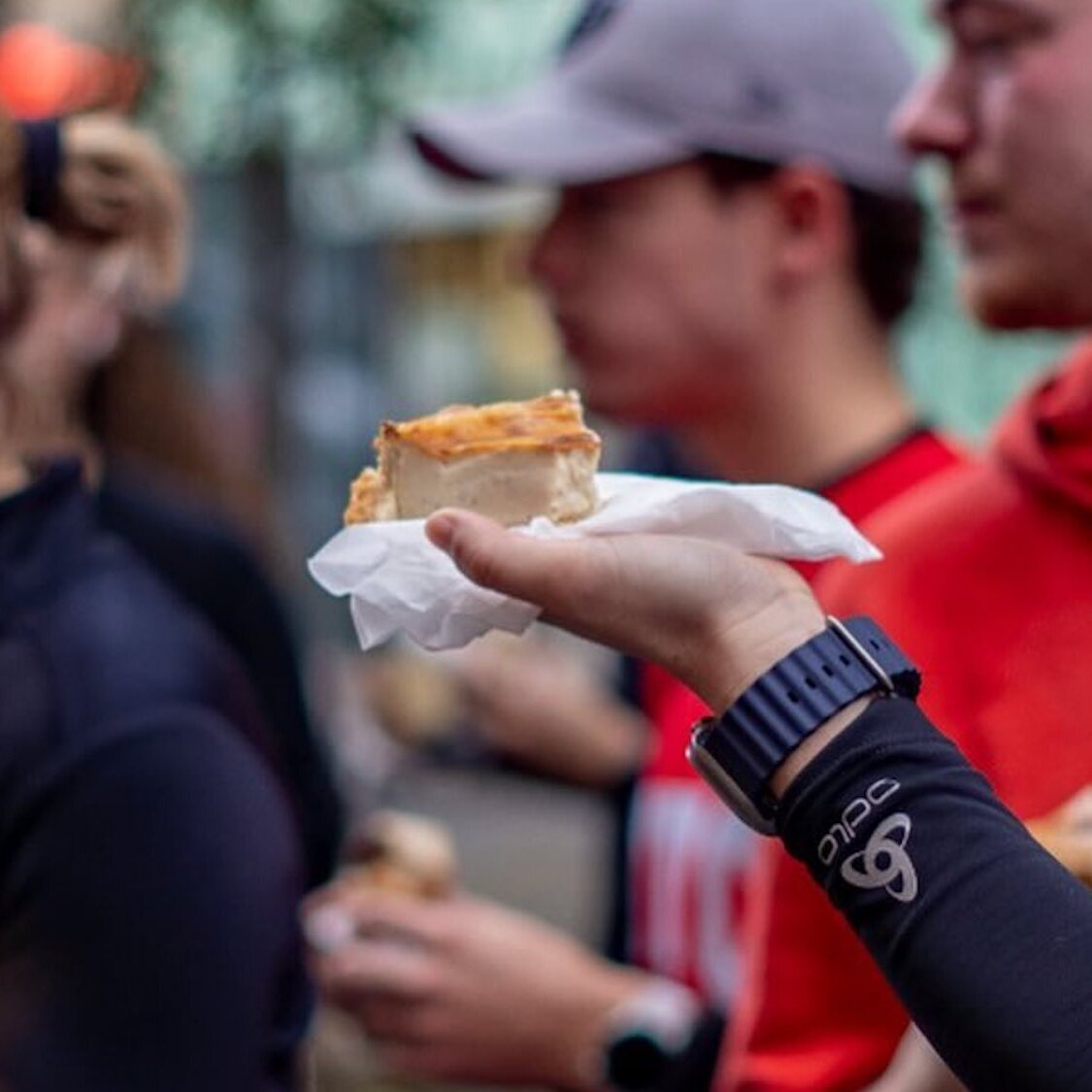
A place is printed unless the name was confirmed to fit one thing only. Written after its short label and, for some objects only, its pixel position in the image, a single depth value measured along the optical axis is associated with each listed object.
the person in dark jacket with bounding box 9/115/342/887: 2.81
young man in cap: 3.02
